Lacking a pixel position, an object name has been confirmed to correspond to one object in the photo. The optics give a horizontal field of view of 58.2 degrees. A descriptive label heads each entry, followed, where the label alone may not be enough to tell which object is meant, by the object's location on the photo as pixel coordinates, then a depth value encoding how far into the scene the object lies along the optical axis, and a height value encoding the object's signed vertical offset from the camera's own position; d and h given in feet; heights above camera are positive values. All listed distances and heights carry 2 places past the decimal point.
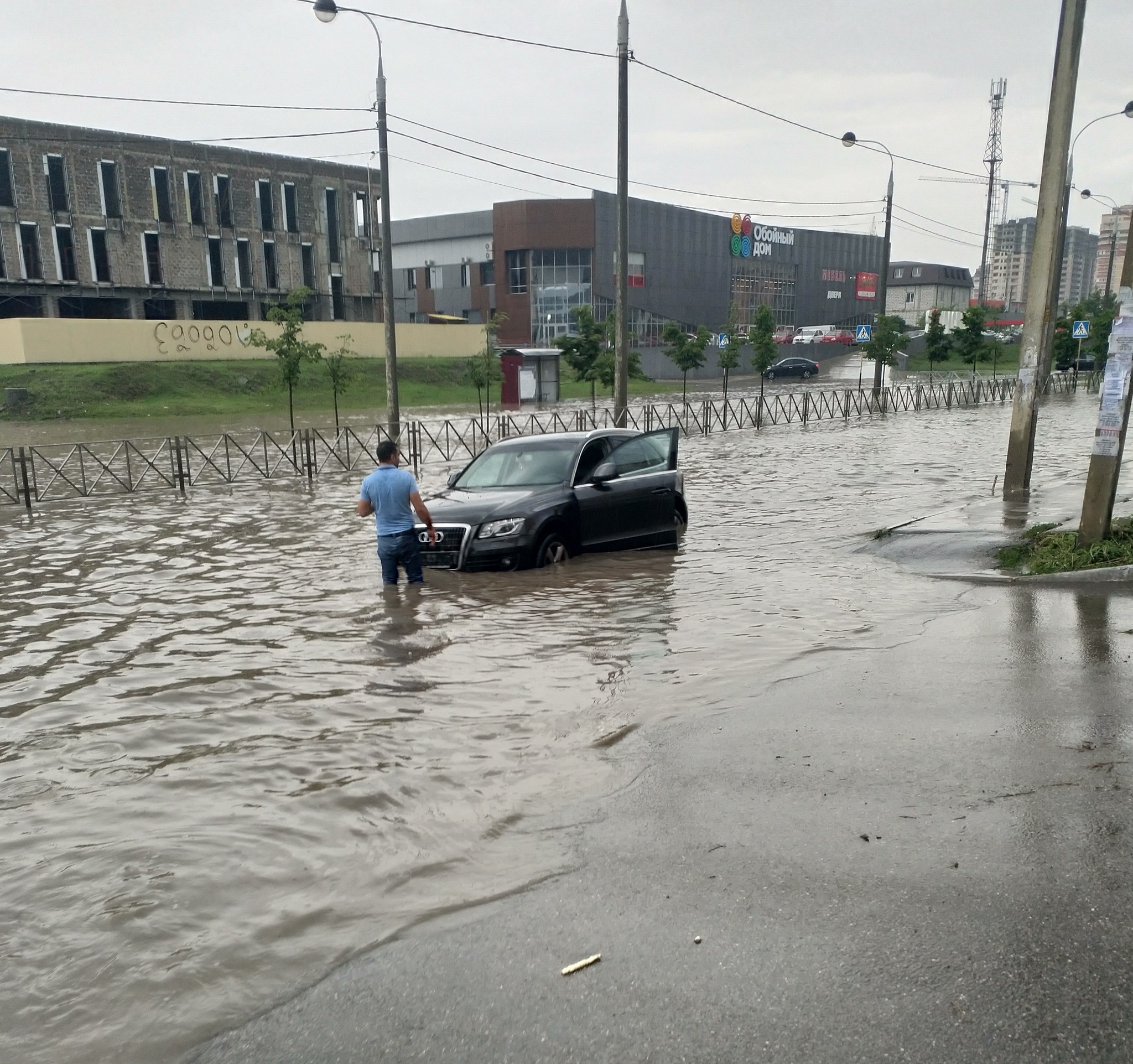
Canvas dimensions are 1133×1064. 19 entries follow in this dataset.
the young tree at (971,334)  158.10 -2.17
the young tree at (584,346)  147.13 -3.33
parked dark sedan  213.46 -9.84
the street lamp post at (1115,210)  142.34 +15.23
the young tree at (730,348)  141.28 -3.63
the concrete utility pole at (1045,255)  39.86 +2.65
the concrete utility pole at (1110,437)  29.58 -3.40
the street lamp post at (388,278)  72.95 +3.40
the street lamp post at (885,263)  119.24 +6.88
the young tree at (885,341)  136.87 -2.81
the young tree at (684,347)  141.79 -3.50
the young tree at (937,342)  168.14 -3.66
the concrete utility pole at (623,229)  68.70 +6.59
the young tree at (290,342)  83.61 -1.49
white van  263.90 -3.32
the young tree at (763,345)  149.18 -3.36
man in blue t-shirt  29.43 -5.37
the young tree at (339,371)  92.38 -4.33
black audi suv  32.60 -6.01
